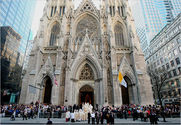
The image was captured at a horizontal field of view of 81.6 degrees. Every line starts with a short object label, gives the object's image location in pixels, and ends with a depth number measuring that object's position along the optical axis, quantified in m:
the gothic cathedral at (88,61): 18.30
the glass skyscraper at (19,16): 31.85
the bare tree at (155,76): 25.28
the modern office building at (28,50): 54.56
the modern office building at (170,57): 30.09
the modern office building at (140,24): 53.76
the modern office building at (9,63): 30.10
